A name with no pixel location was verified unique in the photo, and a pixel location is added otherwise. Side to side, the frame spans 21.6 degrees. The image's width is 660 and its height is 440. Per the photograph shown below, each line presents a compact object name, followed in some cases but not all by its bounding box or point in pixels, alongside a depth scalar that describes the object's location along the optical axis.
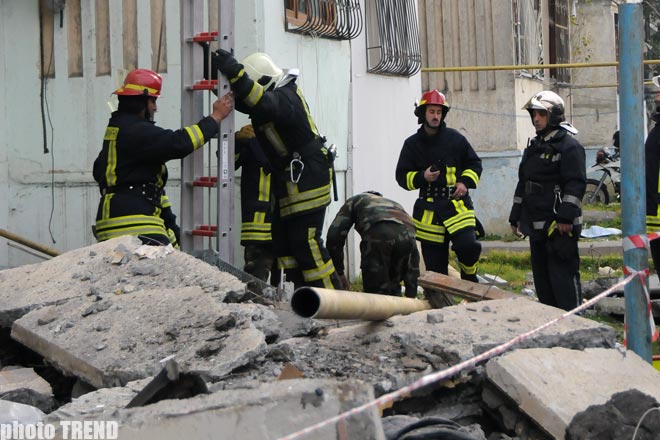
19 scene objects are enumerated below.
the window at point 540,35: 26.72
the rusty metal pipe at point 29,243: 13.92
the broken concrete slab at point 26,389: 7.37
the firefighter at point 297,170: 11.81
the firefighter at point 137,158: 10.85
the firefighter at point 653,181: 12.66
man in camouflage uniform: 11.31
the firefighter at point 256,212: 12.32
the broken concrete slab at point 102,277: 8.67
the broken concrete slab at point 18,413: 6.50
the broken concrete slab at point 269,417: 5.16
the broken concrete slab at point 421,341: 7.33
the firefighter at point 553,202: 12.60
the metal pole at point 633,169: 8.12
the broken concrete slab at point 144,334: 7.36
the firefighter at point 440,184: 13.68
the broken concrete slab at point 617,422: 6.73
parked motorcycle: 30.44
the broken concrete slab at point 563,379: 6.92
